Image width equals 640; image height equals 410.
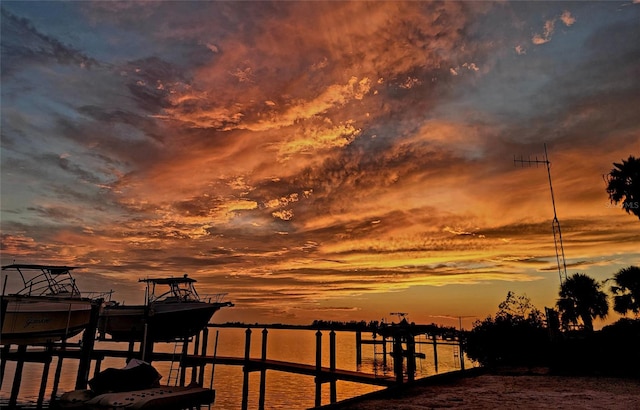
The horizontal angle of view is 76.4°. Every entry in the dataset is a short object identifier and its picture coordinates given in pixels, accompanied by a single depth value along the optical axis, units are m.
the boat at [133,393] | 15.02
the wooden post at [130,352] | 30.72
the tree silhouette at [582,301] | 42.97
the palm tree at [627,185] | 33.16
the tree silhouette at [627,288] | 34.53
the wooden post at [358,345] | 69.55
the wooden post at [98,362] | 34.98
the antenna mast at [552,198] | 28.73
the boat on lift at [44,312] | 23.88
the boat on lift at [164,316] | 31.77
